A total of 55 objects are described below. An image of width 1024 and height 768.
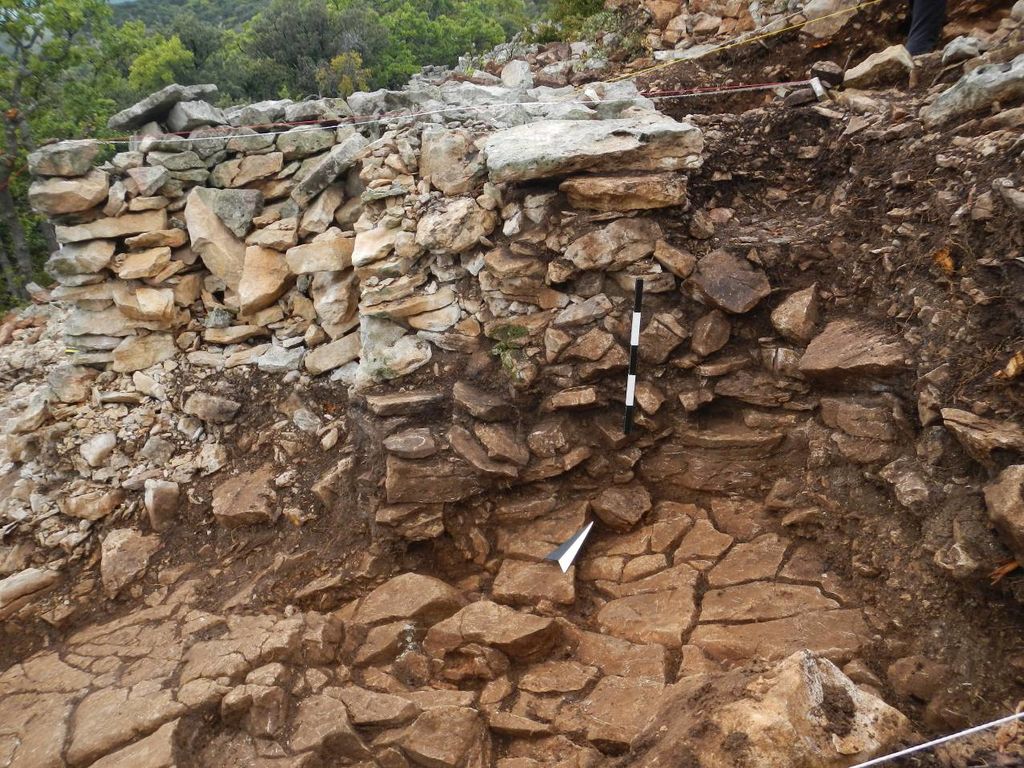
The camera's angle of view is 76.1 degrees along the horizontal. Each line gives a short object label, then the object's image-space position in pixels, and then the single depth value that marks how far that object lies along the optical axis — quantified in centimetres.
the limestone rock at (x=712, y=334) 458
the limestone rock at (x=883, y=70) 548
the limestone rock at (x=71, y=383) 577
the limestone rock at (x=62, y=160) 568
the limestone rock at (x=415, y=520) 456
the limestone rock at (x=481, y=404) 471
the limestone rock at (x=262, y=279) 584
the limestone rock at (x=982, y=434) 301
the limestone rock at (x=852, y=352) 385
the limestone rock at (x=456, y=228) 500
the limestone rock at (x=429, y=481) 456
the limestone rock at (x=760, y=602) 362
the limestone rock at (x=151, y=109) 616
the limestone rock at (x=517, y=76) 736
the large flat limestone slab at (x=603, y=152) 477
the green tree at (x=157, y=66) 1532
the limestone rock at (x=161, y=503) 500
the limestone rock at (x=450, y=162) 523
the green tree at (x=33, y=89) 1233
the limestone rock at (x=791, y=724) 215
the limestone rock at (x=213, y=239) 600
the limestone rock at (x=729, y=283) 449
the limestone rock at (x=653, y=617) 374
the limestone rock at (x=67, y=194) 564
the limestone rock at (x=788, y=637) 331
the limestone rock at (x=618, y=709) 320
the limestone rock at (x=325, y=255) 566
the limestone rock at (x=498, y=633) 375
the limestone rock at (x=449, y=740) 320
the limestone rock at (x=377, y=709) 337
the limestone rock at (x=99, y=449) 531
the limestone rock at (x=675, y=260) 469
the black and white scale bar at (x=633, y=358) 448
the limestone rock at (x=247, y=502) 481
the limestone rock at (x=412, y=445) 459
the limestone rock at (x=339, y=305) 559
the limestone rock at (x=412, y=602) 409
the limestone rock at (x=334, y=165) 581
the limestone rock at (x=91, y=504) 507
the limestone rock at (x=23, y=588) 460
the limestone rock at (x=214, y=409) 540
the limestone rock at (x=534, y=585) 412
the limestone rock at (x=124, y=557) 471
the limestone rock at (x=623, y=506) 450
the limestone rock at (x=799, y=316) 433
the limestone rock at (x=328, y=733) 324
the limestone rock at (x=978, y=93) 416
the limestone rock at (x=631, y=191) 473
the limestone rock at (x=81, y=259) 584
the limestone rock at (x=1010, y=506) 278
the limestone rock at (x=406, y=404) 479
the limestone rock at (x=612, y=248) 474
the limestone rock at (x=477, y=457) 455
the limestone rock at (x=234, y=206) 606
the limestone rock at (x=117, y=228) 584
